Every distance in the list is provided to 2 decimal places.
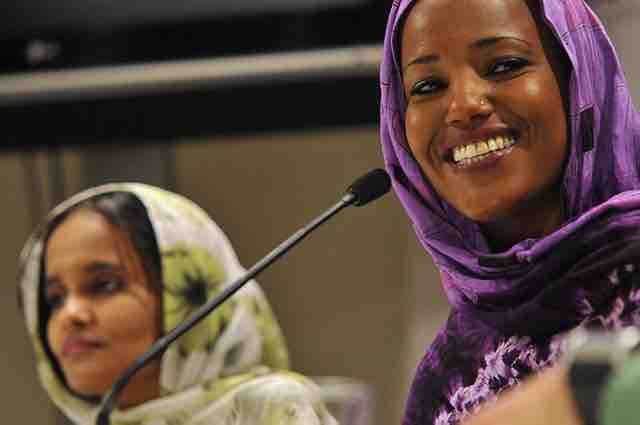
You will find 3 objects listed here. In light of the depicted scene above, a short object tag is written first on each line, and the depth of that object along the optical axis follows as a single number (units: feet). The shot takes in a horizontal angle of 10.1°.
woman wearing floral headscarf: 9.25
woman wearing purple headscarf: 8.01
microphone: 8.56
